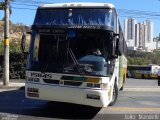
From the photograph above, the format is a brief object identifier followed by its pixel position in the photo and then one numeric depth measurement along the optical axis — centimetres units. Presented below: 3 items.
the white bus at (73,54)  1141
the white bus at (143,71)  6819
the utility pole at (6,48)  2412
